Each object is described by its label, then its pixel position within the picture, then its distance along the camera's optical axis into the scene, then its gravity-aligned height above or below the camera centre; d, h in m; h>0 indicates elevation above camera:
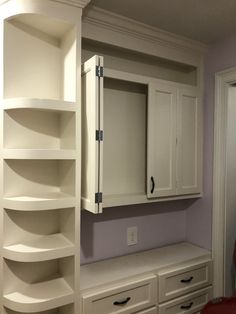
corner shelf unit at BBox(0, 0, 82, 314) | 1.43 -0.02
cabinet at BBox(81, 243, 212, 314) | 1.63 -0.83
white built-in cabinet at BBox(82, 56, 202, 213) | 1.93 +0.09
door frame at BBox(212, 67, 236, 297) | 2.11 -0.18
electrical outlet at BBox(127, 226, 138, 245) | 2.12 -0.65
